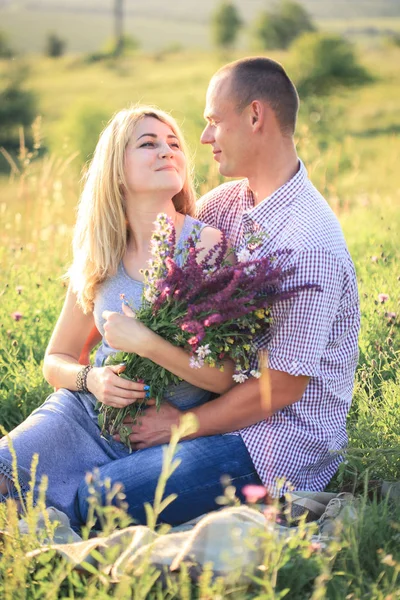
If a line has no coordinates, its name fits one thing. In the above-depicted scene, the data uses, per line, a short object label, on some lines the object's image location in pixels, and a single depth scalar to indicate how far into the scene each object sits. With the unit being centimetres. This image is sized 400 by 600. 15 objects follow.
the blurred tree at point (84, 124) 3585
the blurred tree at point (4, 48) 5884
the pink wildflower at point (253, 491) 322
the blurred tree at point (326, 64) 5128
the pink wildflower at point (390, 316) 439
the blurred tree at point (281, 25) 7831
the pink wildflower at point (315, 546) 253
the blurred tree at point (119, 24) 8012
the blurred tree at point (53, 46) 8070
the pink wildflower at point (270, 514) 245
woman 328
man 317
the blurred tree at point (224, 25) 8575
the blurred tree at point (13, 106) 4256
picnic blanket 242
